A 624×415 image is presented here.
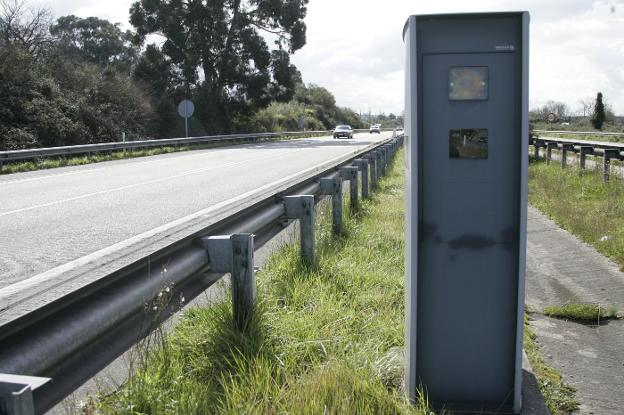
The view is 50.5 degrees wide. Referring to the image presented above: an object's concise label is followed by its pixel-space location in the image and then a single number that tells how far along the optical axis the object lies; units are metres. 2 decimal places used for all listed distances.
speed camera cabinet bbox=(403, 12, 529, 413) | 3.02
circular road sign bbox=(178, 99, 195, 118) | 35.28
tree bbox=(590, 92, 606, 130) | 78.50
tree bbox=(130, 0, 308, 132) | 46.69
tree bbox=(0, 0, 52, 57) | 33.41
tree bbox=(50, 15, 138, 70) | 70.69
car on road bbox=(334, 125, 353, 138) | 56.04
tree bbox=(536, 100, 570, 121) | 97.94
